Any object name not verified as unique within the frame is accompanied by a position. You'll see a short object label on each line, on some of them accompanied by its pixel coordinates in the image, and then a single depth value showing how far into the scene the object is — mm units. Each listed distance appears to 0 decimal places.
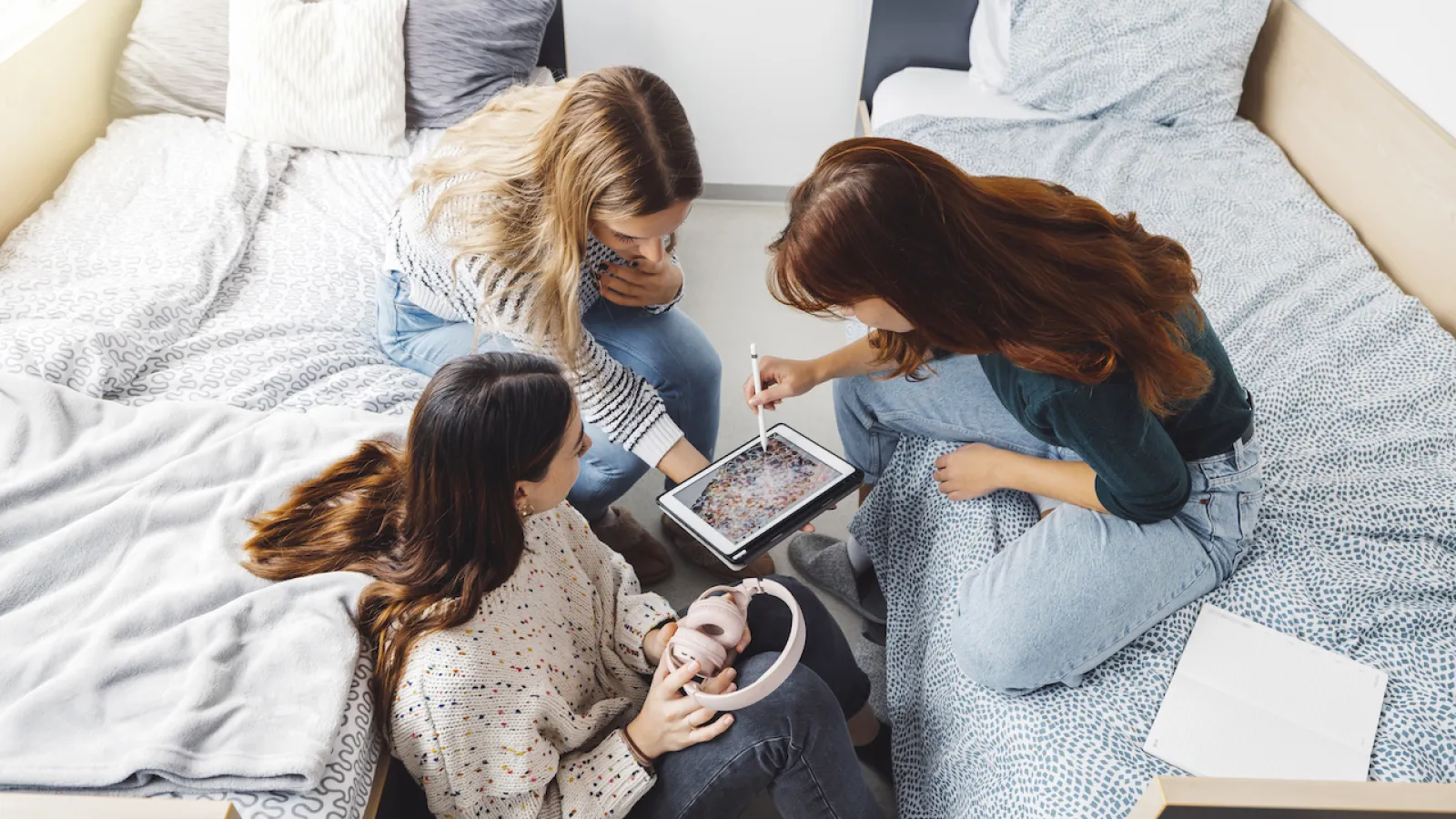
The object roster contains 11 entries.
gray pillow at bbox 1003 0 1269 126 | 2125
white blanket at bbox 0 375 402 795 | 820
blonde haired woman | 1160
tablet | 1218
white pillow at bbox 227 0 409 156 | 1940
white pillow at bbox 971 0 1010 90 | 2307
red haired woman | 928
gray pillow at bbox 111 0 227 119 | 2000
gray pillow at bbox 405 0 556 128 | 2023
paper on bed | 983
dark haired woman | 929
